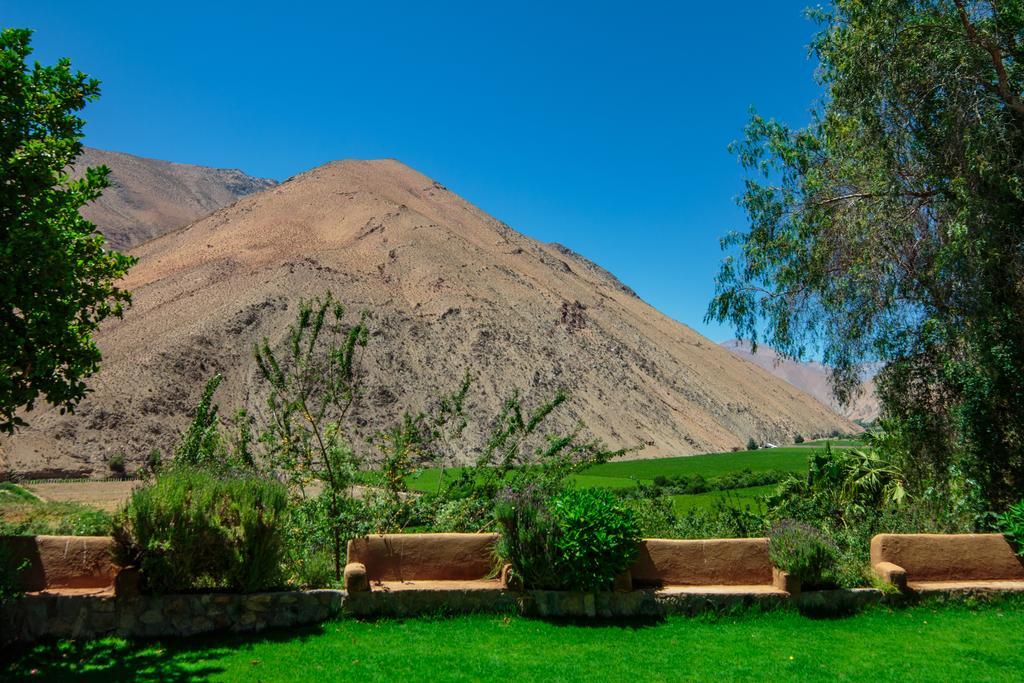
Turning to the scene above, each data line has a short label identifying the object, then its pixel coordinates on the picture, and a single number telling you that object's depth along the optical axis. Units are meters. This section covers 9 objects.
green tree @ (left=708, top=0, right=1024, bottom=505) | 10.22
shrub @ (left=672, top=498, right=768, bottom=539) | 9.15
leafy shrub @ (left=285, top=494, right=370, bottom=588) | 7.91
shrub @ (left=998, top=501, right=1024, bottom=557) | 8.34
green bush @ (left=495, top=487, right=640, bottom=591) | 7.21
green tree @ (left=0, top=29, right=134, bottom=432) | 7.33
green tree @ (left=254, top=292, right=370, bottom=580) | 8.60
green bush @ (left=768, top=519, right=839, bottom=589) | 7.64
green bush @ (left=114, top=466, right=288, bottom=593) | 6.60
